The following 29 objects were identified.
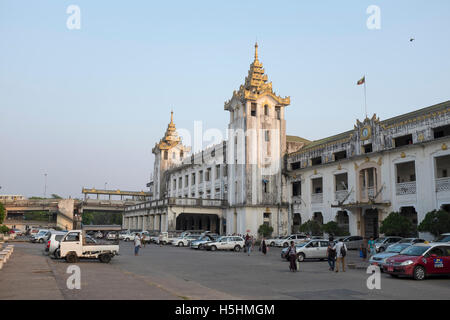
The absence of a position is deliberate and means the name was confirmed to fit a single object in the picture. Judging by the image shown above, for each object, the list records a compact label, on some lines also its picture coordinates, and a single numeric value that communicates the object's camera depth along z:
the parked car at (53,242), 27.49
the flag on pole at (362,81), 38.72
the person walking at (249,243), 32.97
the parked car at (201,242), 39.48
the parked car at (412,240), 26.45
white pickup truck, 22.77
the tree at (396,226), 32.19
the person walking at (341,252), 20.34
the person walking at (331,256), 20.77
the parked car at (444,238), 23.30
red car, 16.89
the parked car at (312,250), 27.19
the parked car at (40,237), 48.25
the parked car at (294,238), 38.77
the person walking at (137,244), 29.67
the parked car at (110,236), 54.61
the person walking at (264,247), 32.61
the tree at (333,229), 39.88
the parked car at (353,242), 35.78
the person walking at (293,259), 19.97
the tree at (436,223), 28.95
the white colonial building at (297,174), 33.53
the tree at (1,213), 39.72
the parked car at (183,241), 45.22
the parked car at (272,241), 42.65
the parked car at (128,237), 55.97
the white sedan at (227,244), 38.47
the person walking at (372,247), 27.18
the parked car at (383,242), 29.19
